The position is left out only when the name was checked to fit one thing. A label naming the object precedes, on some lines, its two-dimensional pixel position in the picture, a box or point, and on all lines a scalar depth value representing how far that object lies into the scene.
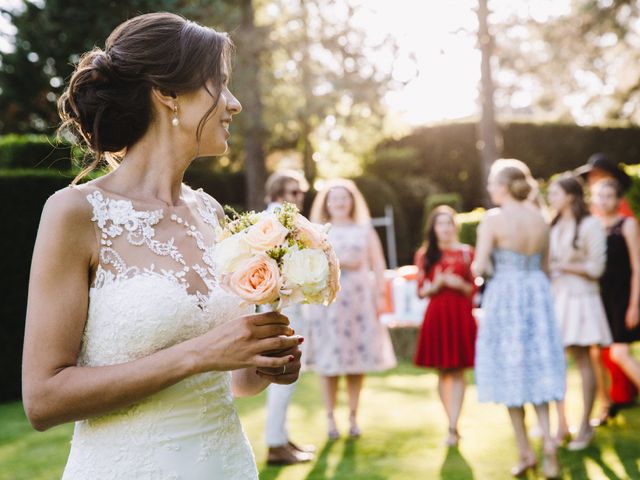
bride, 1.68
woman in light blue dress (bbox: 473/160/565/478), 5.34
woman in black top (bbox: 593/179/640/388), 6.39
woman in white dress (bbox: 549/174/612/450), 6.07
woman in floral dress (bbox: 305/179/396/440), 6.72
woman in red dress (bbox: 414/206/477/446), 6.43
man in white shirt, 5.70
